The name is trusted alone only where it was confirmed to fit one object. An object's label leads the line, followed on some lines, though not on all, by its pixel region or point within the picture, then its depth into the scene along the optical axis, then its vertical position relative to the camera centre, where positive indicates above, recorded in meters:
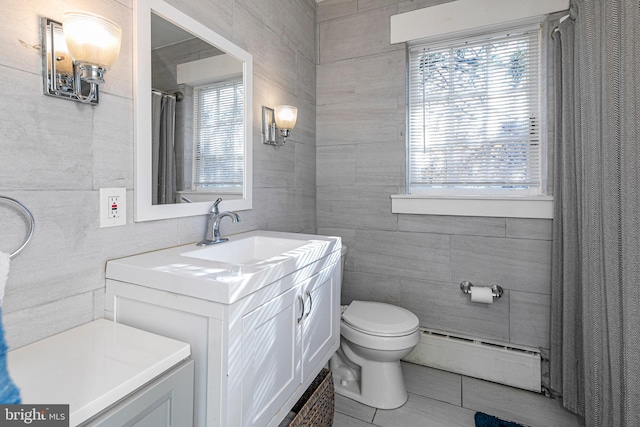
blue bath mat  1.65 -1.06
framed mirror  1.22 +0.43
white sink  0.91 -0.18
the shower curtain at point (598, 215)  1.24 -0.01
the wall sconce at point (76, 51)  0.89 +0.46
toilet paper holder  2.03 -0.48
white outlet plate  1.09 +0.02
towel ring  0.86 -0.03
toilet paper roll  1.98 -0.50
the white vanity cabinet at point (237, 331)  0.90 -0.36
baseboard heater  1.95 -0.92
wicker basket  1.34 -0.83
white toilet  1.74 -0.76
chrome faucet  1.48 -0.05
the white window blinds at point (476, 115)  1.99 +0.63
